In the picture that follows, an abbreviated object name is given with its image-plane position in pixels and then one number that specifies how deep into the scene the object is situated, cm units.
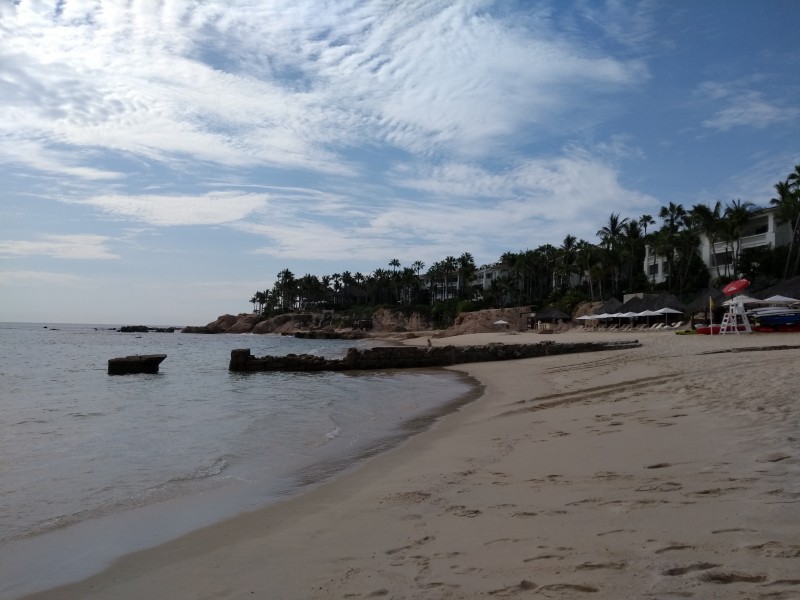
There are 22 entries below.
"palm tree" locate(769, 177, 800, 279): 4738
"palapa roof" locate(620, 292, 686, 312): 4762
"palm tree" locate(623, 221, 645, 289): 6756
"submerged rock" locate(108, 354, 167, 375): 2894
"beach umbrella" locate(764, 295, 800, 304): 3222
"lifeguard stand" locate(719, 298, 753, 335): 2855
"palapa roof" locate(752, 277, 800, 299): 3622
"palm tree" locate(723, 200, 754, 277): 5075
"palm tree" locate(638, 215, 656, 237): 7250
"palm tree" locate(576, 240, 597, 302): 6888
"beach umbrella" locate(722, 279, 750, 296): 2952
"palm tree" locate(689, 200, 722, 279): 5453
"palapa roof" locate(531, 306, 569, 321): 6406
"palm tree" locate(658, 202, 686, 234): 6594
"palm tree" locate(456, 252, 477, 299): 10431
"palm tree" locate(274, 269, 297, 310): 14738
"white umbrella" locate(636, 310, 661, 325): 4674
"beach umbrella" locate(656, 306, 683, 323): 4542
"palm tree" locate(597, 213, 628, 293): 6750
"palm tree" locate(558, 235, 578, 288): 7746
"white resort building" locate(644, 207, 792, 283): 5262
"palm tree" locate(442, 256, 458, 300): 11269
